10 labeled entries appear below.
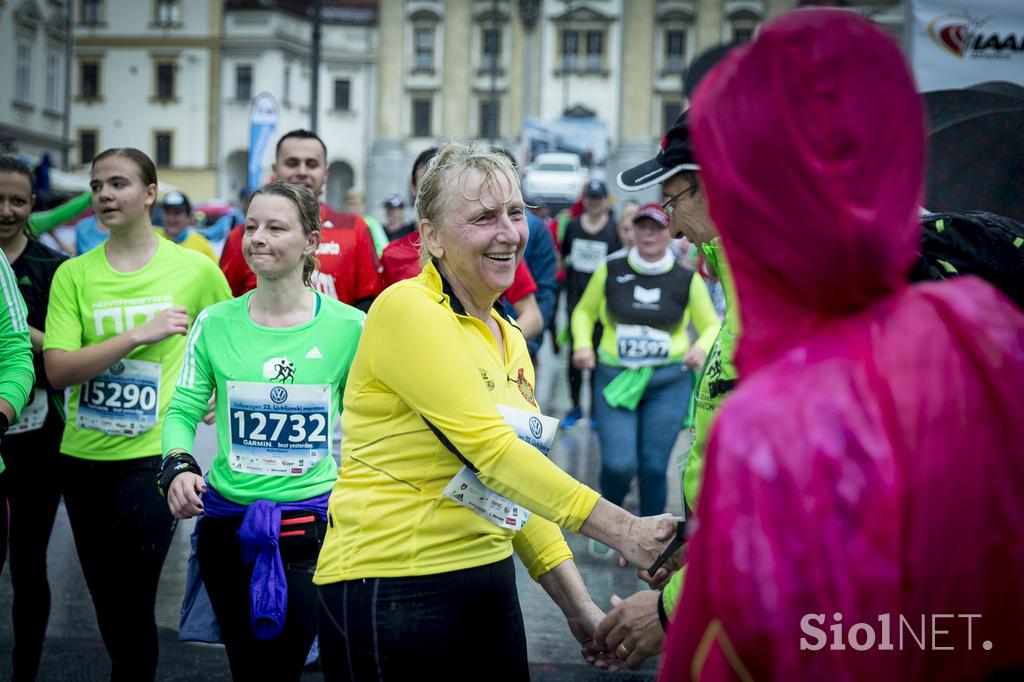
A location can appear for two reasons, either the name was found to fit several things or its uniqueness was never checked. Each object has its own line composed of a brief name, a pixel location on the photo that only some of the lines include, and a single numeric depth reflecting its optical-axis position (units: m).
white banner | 6.58
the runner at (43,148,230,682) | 4.32
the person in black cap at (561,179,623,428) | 11.91
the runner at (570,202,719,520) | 7.30
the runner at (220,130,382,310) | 5.58
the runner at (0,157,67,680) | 4.82
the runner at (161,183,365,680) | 3.69
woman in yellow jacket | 2.55
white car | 52.00
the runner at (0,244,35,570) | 3.83
